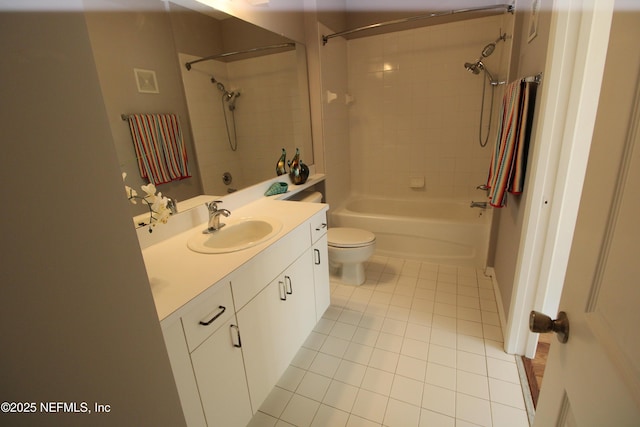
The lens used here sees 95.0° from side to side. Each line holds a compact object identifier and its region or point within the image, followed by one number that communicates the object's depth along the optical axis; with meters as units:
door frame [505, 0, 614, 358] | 1.11
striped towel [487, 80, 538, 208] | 1.46
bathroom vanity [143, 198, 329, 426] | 0.94
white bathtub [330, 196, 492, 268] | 2.58
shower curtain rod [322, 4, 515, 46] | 2.07
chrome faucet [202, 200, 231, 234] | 1.51
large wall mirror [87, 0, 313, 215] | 1.23
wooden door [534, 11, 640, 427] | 0.41
